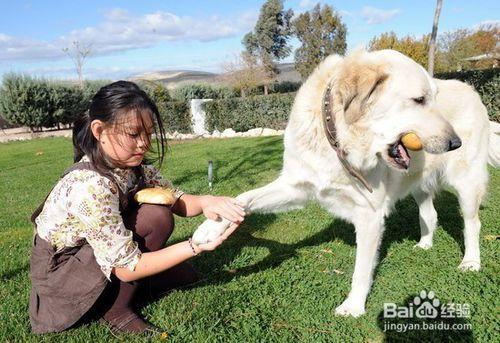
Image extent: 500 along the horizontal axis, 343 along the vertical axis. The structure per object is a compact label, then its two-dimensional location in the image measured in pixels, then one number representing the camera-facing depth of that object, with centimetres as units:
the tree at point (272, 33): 3606
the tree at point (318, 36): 3216
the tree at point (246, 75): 2836
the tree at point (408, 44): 2442
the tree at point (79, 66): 4038
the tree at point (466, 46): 2589
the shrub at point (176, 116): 1711
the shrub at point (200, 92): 2575
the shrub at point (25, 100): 2008
